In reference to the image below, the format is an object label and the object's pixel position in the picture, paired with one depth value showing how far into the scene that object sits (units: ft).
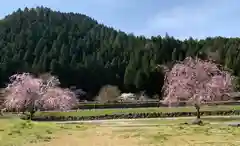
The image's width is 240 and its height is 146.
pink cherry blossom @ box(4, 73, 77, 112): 132.16
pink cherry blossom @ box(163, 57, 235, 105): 114.62
